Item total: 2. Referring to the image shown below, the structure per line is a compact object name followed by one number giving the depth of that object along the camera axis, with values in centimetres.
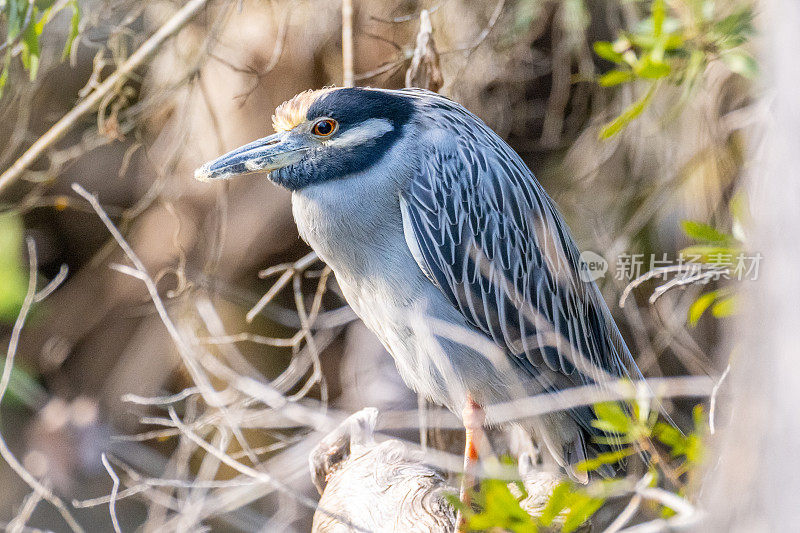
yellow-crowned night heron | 916
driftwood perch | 915
